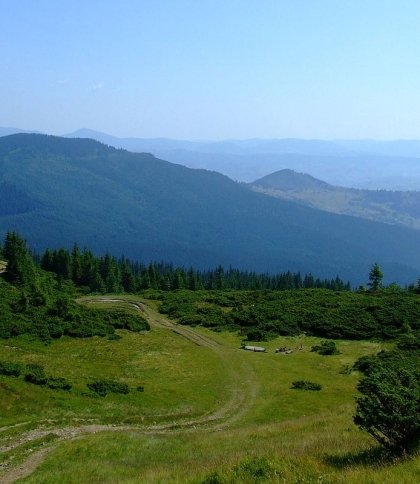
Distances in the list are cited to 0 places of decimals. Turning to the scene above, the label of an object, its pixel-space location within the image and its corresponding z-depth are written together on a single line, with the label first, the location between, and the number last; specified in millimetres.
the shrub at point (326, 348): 64438
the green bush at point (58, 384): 41375
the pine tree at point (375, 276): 127238
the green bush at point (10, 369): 41312
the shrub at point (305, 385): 50031
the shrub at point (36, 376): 41188
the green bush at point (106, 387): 43000
